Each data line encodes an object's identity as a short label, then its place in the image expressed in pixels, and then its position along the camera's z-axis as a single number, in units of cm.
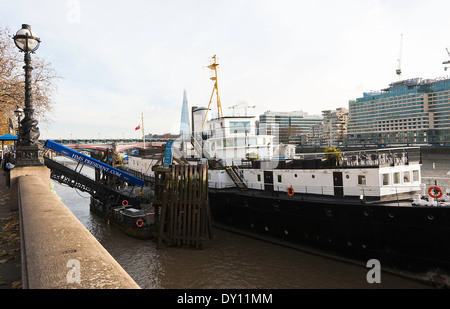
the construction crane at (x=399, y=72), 16455
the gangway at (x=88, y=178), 2350
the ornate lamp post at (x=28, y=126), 789
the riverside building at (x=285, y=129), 16885
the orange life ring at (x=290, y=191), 1794
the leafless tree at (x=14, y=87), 1280
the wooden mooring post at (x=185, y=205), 1906
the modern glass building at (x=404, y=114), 12850
